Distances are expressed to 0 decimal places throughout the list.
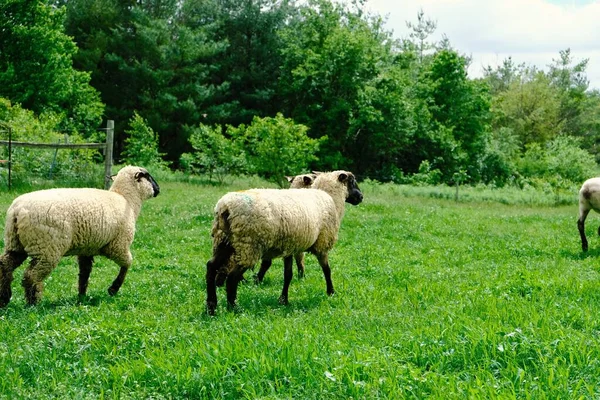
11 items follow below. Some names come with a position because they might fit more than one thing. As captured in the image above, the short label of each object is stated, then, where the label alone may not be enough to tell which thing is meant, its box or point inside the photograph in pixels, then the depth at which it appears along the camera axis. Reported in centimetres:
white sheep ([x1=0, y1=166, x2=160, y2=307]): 694
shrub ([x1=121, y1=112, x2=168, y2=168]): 3127
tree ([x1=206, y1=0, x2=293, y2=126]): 4431
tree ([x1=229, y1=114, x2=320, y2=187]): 2662
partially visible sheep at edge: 1243
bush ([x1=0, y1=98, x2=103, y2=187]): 1961
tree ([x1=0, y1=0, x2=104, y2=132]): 3081
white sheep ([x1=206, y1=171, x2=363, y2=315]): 701
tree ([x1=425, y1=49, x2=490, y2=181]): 4512
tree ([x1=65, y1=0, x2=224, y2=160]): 3975
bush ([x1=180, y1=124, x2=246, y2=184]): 2853
